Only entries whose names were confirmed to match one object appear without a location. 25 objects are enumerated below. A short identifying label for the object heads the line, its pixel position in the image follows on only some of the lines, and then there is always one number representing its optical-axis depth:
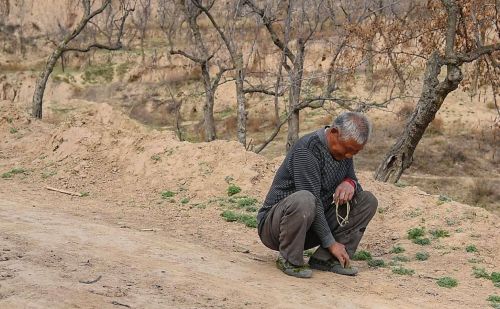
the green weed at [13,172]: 8.53
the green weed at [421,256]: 5.41
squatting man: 4.13
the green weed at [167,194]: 7.62
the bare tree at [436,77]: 8.32
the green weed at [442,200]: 6.74
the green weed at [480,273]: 4.91
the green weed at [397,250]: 5.65
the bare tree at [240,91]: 12.15
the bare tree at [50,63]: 14.49
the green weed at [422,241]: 5.83
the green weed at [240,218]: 6.38
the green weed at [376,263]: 5.11
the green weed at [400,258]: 5.34
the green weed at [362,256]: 5.28
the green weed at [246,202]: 7.10
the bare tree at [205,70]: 13.35
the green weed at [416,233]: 6.04
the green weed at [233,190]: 7.56
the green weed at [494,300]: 4.29
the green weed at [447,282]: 4.65
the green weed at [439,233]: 5.97
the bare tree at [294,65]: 12.16
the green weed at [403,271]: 4.91
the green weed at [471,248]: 5.57
